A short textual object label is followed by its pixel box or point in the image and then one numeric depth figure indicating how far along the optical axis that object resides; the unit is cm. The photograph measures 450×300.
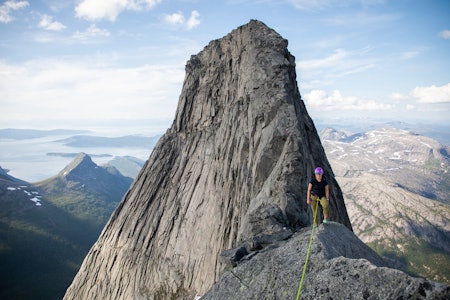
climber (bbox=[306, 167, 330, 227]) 1939
